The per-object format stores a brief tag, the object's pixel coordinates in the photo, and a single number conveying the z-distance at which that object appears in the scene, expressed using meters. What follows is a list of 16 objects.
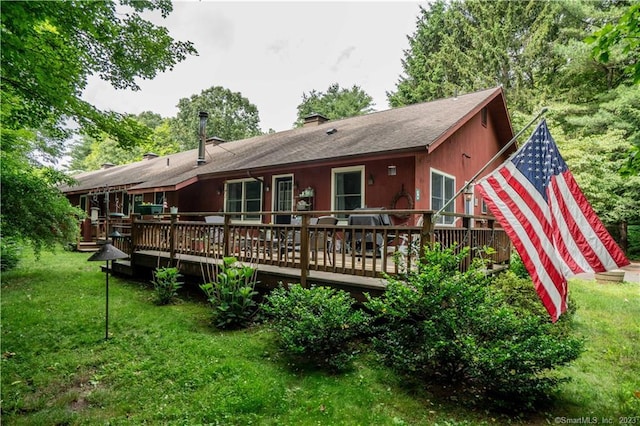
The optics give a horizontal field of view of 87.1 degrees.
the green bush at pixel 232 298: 4.84
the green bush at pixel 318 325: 3.67
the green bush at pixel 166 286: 5.89
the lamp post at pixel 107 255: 4.58
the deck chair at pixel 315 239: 4.45
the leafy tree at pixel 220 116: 32.69
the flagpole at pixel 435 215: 3.79
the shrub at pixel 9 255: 8.23
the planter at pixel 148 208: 8.73
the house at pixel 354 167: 7.76
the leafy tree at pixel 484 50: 18.64
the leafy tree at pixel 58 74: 3.63
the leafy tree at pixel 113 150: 30.89
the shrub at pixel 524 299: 4.35
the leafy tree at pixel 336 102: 29.47
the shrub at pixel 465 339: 2.98
